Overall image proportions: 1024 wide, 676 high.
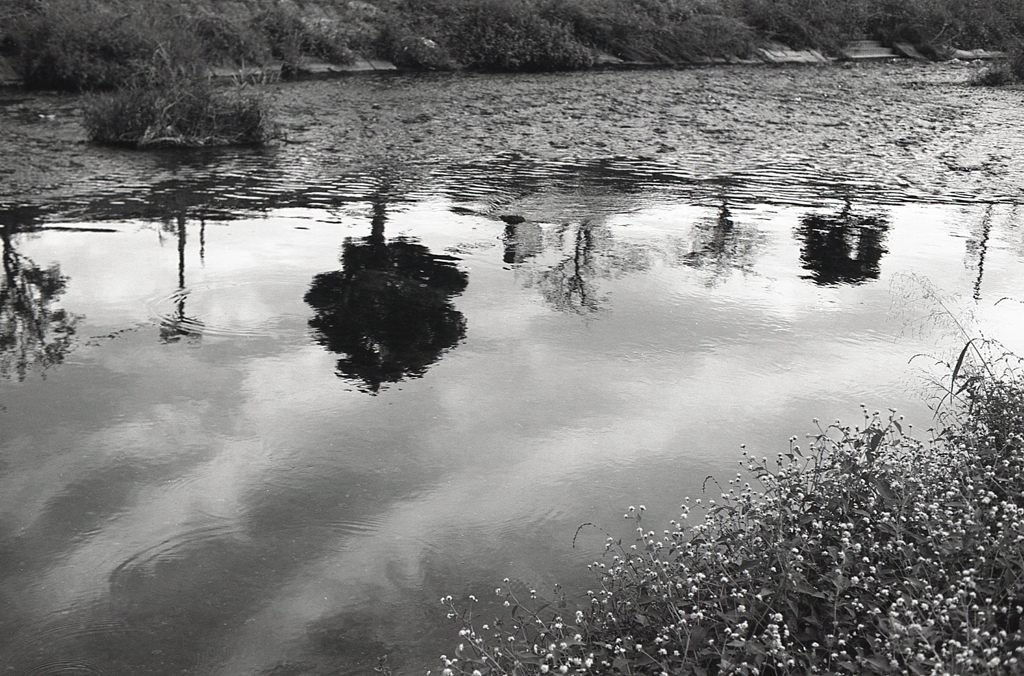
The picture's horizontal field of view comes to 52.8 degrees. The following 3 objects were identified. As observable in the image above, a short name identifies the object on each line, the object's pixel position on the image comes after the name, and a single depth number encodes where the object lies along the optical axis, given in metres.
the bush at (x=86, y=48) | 19.66
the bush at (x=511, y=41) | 26.59
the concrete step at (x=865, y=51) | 33.91
